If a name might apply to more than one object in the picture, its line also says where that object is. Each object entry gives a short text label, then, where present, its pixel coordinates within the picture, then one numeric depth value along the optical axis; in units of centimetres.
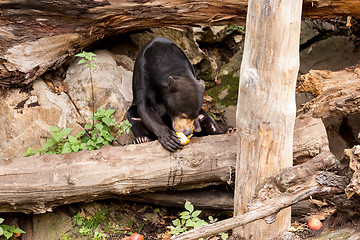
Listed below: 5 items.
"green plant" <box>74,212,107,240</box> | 929
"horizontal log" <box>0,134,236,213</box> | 842
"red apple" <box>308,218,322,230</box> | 841
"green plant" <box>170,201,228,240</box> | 822
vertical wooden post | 689
